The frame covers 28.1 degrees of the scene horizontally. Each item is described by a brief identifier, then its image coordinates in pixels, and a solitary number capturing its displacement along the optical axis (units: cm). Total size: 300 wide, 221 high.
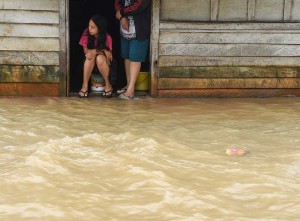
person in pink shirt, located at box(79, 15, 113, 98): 782
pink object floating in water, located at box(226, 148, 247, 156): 547
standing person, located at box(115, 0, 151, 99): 786
